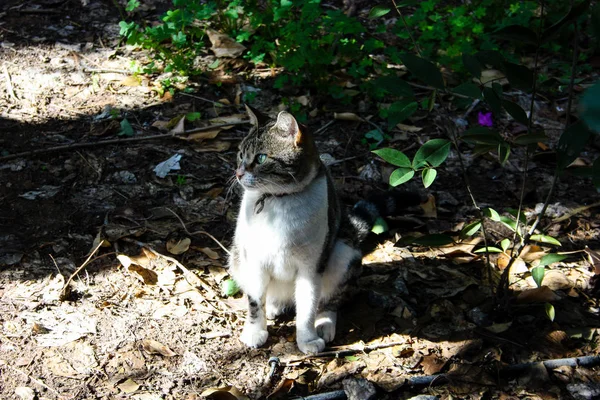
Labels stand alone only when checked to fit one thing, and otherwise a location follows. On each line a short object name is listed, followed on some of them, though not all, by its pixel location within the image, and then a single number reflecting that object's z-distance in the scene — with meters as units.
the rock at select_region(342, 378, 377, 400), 3.09
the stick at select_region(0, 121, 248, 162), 4.58
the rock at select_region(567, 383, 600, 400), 3.14
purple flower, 5.01
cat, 3.25
